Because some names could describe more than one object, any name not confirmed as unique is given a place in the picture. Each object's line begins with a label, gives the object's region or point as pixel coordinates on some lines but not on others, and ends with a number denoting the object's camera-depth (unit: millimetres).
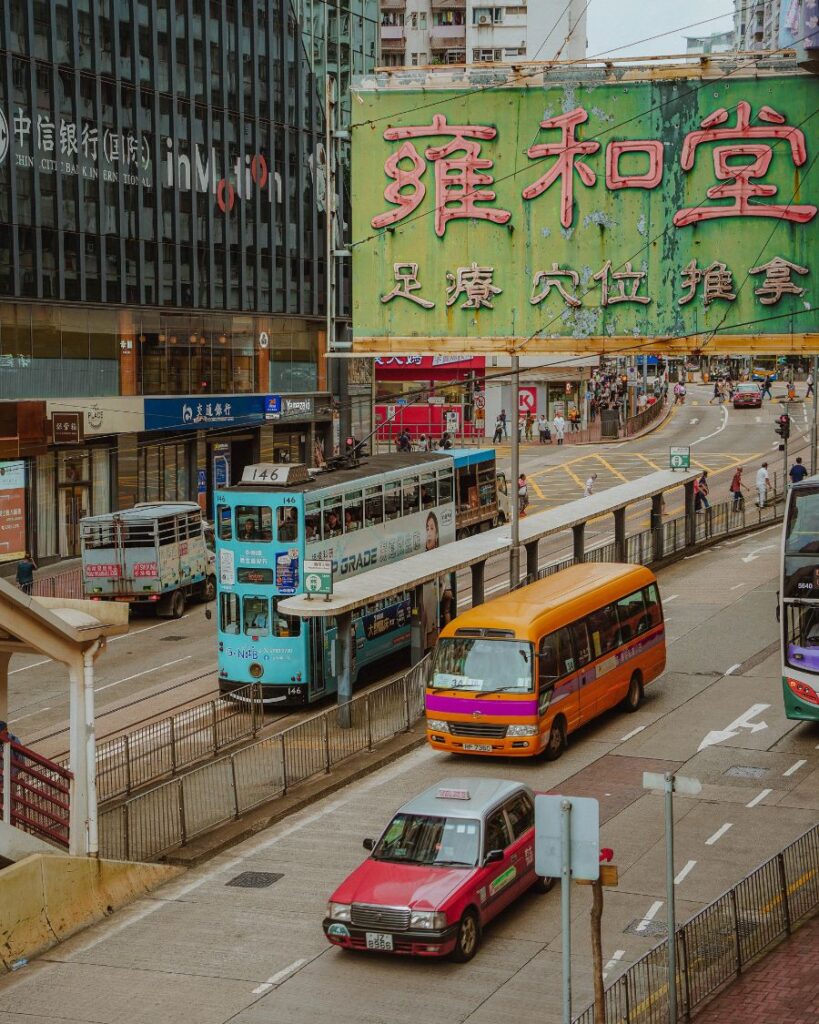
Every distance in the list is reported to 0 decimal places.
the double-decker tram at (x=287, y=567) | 30406
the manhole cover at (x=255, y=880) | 20484
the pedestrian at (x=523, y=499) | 57812
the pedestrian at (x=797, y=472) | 49831
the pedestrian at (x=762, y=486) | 54591
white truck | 41812
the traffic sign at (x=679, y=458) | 46844
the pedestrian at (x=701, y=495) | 52875
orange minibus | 25094
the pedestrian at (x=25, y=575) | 42969
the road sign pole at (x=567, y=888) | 12898
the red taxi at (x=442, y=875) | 17000
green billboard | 27469
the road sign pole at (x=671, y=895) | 14234
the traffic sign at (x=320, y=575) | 27297
